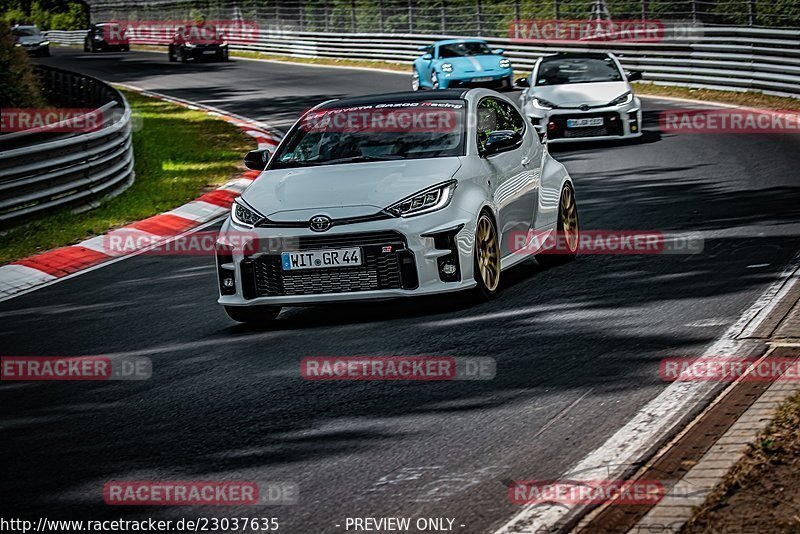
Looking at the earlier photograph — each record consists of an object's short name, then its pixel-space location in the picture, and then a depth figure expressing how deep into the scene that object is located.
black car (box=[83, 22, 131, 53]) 65.31
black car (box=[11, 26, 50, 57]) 65.25
